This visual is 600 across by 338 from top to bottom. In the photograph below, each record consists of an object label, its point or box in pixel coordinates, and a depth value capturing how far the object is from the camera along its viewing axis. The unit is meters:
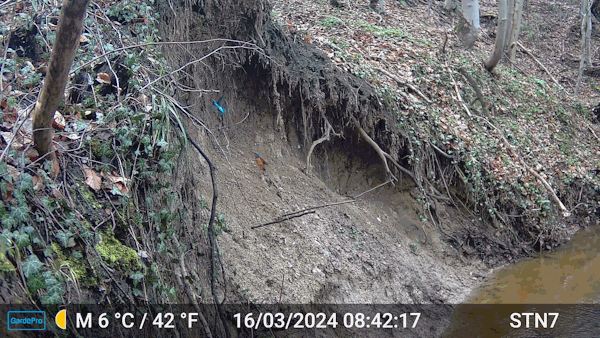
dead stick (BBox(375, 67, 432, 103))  7.88
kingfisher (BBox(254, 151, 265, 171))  6.11
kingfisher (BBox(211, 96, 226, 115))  5.87
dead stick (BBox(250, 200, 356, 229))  5.29
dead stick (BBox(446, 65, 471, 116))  8.59
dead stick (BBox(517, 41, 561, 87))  13.45
